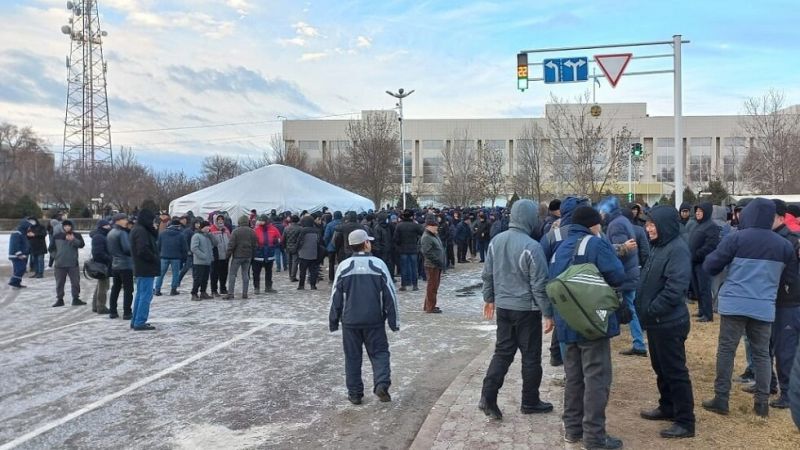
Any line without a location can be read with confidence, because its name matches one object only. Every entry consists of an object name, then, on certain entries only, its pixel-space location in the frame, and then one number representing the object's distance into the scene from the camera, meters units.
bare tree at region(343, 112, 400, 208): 39.53
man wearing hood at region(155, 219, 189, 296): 14.20
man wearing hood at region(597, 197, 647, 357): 7.33
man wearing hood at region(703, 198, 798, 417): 5.25
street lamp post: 34.22
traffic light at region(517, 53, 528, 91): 16.62
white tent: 23.11
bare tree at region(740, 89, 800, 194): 29.80
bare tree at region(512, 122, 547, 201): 40.69
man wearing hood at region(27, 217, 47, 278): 17.00
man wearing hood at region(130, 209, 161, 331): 9.88
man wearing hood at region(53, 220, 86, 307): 12.40
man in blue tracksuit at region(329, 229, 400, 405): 6.06
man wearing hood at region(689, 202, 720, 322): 9.31
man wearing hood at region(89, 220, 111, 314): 11.36
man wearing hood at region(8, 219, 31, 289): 15.54
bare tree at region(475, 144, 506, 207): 43.80
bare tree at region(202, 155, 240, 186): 58.11
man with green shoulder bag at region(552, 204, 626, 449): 4.56
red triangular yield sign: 14.98
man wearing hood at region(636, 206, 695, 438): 4.84
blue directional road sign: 16.07
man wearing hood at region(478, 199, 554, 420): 5.32
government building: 81.44
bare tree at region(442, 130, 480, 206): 47.88
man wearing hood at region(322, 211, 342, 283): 15.67
